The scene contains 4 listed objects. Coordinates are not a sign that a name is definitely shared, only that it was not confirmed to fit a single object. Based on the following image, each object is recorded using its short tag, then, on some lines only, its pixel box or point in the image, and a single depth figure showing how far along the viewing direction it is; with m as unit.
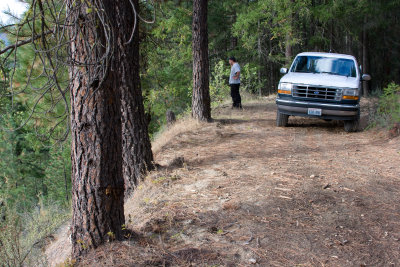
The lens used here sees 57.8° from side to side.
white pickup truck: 9.24
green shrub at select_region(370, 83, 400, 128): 9.28
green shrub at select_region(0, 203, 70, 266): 4.39
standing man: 12.66
